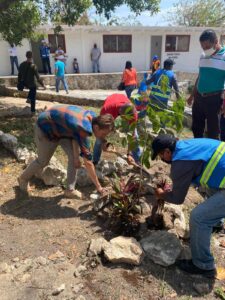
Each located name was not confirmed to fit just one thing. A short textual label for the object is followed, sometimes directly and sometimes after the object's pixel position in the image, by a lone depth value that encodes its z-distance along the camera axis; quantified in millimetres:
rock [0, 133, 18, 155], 5352
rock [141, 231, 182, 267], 2896
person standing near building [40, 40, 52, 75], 14578
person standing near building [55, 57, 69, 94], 11186
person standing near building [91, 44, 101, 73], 16141
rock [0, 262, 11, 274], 2829
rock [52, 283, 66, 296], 2562
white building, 15641
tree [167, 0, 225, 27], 30578
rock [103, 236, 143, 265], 2857
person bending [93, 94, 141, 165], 3974
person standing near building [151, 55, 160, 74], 10644
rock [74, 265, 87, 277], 2782
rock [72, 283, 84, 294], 2601
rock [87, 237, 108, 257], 2979
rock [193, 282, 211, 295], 2645
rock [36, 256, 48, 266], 2908
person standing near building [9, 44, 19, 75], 14307
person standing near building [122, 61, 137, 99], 9156
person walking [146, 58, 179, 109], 6004
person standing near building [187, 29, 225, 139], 4230
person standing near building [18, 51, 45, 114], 8148
